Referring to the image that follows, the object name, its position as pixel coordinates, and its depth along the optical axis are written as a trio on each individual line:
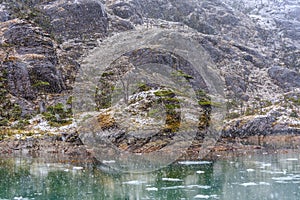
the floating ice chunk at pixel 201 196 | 22.22
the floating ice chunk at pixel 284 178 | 27.23
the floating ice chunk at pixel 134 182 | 27.80
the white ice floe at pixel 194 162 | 38.61
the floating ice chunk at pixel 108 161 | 40.81
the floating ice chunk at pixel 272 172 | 30.85
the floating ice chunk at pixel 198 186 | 26.03
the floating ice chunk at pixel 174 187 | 25.57
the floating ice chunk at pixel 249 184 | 25.50
